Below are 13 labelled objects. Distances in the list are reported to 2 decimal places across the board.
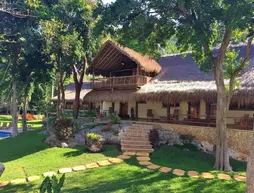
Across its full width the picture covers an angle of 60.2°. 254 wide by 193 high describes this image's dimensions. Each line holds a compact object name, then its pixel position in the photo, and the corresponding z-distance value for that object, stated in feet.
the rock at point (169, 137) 41.22
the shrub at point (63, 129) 40.06
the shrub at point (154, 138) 39.55
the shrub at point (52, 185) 16.62
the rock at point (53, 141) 39.32
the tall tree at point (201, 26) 26.94
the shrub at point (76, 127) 43.10
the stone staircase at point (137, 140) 37.04
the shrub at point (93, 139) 36.70
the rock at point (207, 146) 39.78
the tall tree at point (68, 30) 49.47
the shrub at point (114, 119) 46.88
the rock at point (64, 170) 27.28
